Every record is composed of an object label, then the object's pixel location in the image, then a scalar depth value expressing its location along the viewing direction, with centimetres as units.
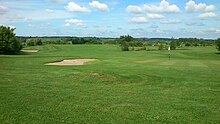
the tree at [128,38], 10000
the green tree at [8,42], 4987
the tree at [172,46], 7947
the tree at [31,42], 8580
